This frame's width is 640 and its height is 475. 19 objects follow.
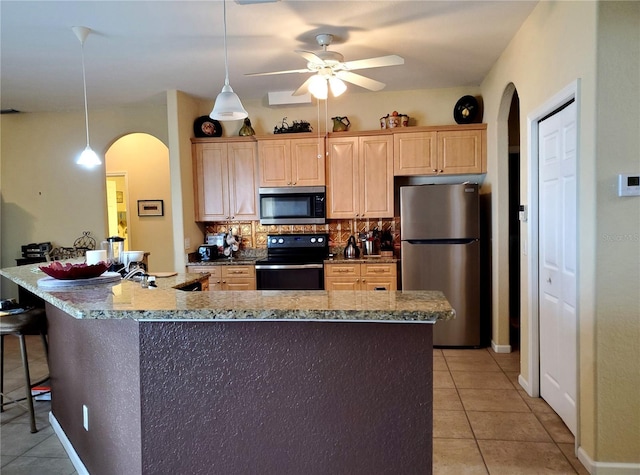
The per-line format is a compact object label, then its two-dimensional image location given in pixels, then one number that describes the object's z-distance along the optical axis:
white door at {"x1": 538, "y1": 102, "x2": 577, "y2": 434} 2.37
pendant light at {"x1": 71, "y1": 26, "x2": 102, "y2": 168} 2.89
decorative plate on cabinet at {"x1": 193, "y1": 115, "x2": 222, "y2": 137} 4.80
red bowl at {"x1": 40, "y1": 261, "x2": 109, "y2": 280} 2.12
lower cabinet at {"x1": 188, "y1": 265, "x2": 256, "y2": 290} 4.44
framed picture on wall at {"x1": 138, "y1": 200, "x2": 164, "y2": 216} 6.49
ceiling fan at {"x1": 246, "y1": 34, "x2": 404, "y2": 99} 2.87
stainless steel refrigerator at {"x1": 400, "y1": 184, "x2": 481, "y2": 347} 4.05
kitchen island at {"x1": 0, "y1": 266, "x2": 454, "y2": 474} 1.46
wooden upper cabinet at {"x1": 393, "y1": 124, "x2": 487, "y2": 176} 4.31
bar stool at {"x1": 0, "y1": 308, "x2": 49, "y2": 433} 2.55
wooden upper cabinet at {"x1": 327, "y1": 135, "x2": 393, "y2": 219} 4.49
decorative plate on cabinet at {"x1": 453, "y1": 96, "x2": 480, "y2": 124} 4.38
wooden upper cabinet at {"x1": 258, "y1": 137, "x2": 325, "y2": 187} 4.57
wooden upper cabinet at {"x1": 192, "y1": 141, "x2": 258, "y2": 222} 4.72
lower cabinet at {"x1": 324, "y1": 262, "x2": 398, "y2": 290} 4.34
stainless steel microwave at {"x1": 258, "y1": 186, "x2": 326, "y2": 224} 4.60
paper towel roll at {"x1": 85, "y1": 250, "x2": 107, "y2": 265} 2.44
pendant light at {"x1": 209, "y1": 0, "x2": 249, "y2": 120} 2.39
